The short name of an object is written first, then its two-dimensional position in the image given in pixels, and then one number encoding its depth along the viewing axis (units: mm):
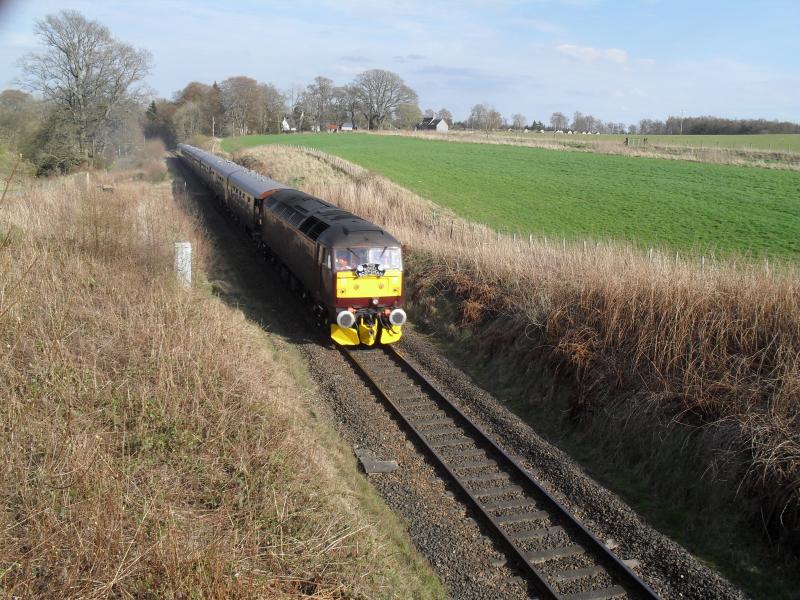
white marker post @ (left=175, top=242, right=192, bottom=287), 13396
